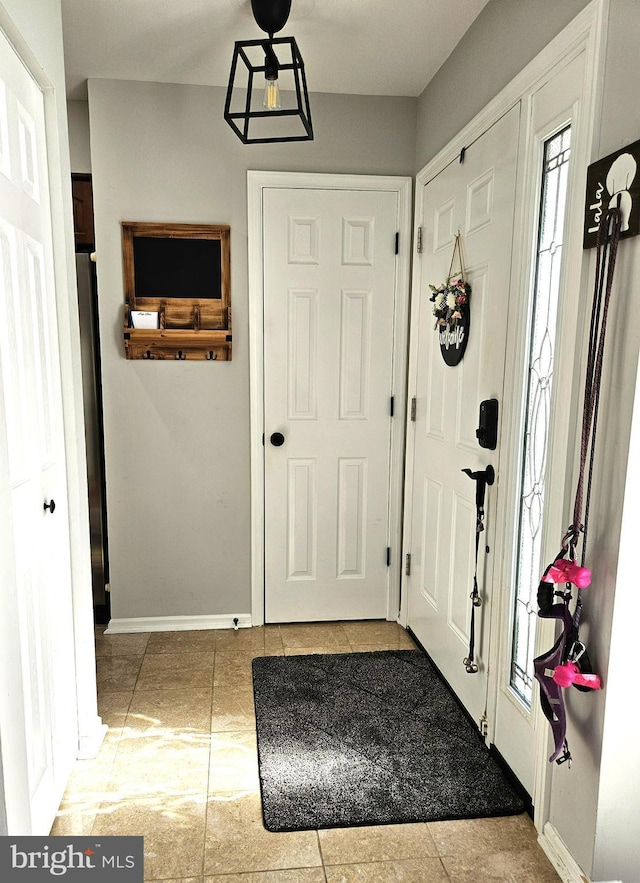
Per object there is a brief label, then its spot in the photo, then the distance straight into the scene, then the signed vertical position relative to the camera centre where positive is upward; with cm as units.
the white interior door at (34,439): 154 -30
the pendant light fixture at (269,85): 213 +100
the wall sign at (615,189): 136 +34
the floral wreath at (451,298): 238 +14
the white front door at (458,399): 213 -27
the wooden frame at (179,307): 291 +11
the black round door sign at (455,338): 239 -1
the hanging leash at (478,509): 216 -60
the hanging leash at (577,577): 146 -56
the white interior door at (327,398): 300 -32
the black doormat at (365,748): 192 -146
